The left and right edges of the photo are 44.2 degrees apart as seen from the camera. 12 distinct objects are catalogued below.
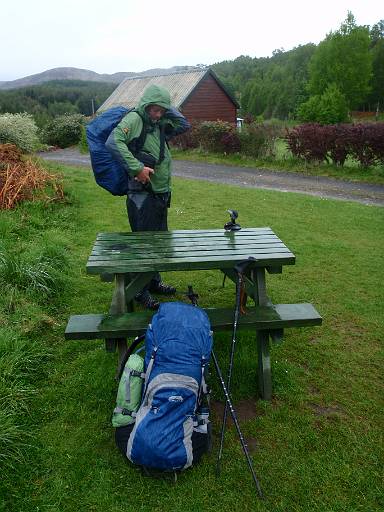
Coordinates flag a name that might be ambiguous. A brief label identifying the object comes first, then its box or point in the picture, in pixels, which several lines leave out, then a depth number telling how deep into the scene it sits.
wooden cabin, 31.88
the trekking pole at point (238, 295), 3.05
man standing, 4.50
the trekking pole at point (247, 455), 2.80
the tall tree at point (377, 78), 66.75
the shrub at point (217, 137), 18.20
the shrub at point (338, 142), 13.73
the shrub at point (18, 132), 12.59
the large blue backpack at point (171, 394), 2.80
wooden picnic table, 3.54
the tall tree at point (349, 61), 60.56
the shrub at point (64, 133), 27.73
